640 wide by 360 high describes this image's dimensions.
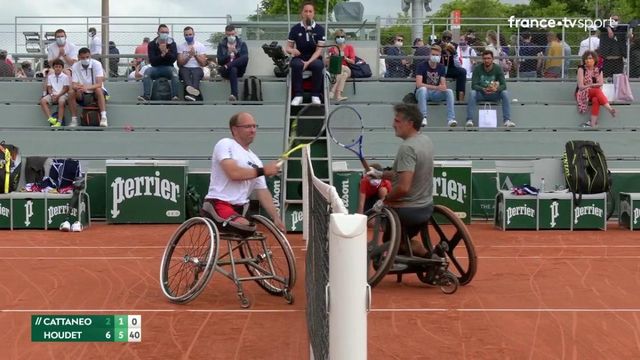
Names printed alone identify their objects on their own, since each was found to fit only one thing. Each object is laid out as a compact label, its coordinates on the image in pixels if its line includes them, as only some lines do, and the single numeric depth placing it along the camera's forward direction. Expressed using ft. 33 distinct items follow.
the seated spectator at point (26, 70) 82.01
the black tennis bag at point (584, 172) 52.08
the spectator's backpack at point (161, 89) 66.49
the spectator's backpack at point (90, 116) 63.26
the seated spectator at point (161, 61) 65.51
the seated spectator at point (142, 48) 76.19
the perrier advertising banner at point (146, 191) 53.36
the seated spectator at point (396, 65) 76.74
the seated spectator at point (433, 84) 64.03
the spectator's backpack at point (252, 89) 66.03
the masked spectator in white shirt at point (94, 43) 77.10
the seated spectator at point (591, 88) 65.67
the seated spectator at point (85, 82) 63.62
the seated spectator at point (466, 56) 75.24
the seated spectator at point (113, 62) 78.67
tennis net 17.15
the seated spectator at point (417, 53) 74.28
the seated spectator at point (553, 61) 76.95
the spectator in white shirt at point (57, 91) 64.18
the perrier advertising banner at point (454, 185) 53.31
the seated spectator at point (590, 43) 75.10
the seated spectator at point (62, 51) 70.54
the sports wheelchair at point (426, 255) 31.68
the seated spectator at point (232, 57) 66.08
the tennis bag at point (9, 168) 52.49
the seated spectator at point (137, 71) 73.06
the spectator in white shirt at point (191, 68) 65.92
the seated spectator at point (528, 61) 78.54
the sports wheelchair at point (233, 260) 28.76
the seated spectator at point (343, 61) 66.03
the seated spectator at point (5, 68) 74.33
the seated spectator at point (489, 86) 64.13
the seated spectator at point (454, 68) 66.18
